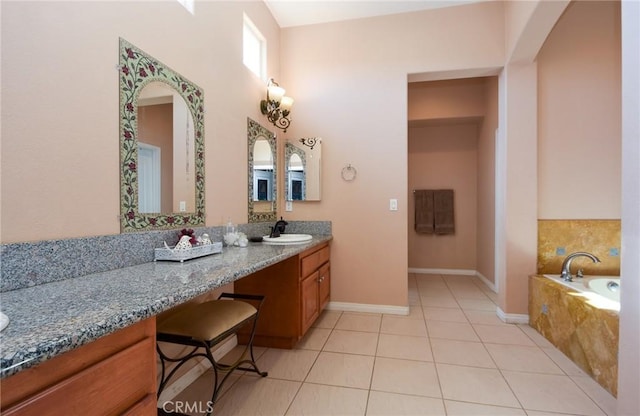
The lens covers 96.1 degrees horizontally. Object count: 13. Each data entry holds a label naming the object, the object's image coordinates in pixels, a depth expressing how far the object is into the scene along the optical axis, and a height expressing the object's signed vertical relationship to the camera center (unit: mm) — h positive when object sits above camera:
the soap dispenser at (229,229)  2113 -172
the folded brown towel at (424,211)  4723 -91
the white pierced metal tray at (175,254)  1479 -253
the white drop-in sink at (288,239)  2287 -283
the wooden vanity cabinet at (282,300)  2186 -726
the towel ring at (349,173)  3045 +346
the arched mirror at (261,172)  2539 +317
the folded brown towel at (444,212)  4641 -106
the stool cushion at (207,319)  1358 -579
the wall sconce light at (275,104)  2752 +1000
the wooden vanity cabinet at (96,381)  547 -388
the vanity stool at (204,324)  1340 -590
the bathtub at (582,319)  1708 -802
